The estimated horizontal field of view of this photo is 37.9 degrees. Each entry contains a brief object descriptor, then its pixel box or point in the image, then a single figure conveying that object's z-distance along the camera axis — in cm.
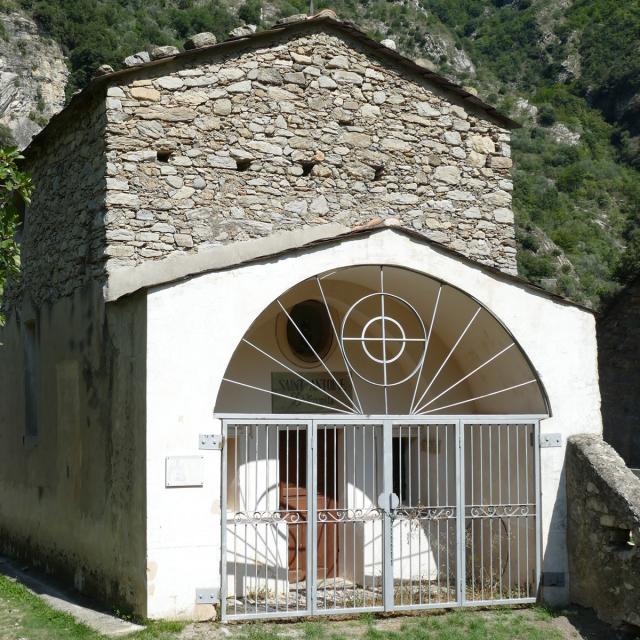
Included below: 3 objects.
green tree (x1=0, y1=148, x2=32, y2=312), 820
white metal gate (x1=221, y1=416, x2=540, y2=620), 854
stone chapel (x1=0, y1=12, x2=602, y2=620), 832
